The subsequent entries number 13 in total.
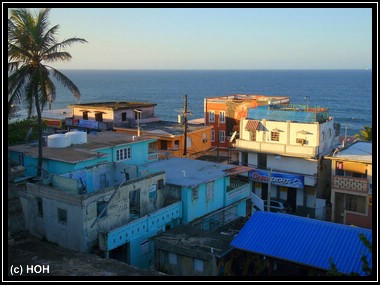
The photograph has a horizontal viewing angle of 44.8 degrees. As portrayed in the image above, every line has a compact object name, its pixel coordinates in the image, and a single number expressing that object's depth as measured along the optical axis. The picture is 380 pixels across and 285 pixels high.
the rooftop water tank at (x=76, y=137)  31.79
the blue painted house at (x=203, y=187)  27.64
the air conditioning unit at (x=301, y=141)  42.56
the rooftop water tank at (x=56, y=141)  30.83
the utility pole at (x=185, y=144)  43.90
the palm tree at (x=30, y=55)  25.12
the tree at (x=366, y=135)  45.71
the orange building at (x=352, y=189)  35.12
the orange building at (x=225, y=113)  54.19
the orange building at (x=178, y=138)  46.59
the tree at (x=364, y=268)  11.85
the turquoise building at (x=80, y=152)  27.42
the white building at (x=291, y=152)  41.81
